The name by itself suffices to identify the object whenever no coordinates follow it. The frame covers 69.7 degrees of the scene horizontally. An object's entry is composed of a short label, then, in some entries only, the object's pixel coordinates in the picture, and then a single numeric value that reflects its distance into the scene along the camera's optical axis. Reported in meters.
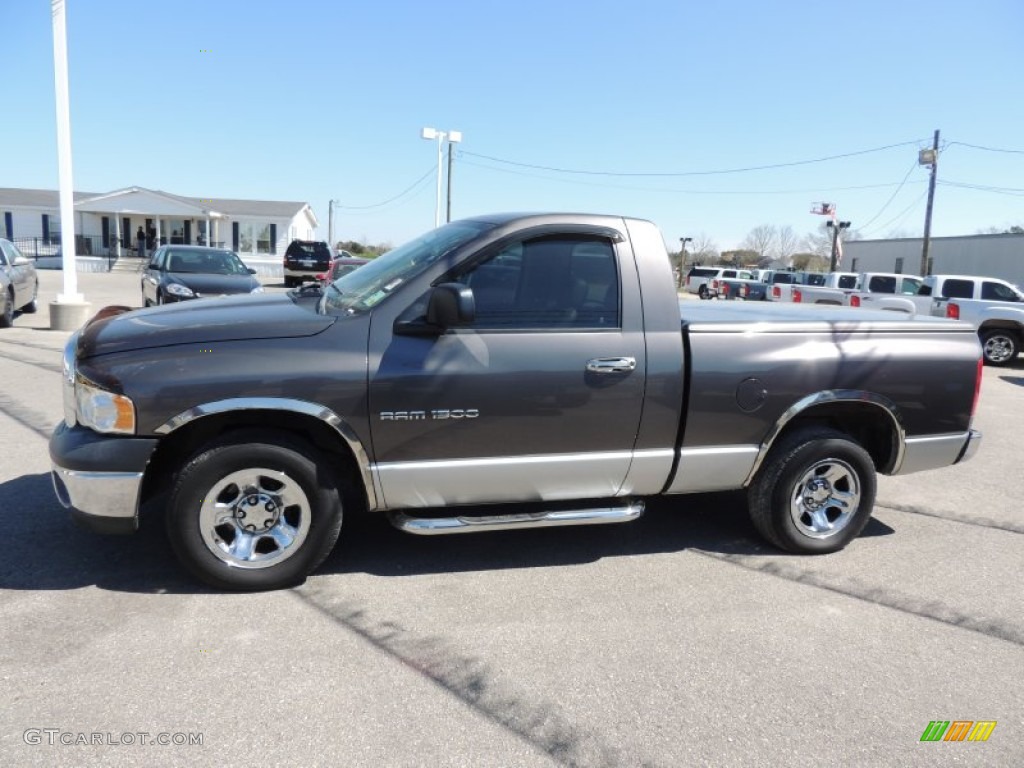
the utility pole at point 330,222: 73.75
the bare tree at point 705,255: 72.89
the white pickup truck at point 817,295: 18.71
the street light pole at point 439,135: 29.44
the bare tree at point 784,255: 69.68
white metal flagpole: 11.82
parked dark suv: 27.30
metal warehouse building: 34.88
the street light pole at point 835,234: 42.03
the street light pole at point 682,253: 46.94
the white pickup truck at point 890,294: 15.81
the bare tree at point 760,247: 79.44
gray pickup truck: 3.45
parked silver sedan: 12.50
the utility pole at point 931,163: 34.88
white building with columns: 42.31
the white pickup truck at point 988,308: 14.47
